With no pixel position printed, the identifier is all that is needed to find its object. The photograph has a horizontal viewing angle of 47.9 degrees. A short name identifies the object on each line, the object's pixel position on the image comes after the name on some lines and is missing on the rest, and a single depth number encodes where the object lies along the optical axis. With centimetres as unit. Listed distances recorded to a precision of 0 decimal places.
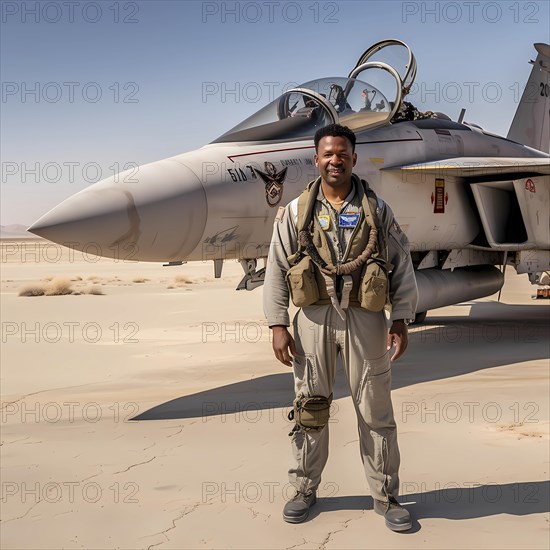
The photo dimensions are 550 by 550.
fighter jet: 534
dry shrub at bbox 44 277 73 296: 1958
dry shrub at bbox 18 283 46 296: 1942
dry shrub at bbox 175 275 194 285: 2539
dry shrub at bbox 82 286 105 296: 1958
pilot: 340
